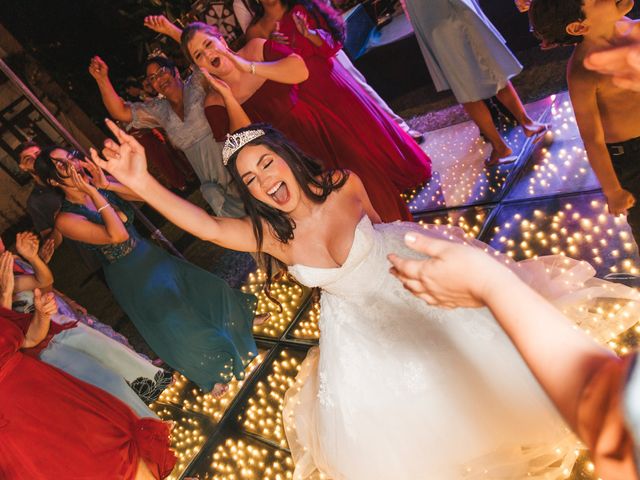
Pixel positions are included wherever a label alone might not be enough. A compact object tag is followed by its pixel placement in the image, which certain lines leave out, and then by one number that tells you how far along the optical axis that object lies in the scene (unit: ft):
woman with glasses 9.87
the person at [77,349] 7.73
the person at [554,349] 1.59
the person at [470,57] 9.44
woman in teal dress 8.28
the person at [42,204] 8.95
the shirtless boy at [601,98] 4.95
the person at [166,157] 12.49
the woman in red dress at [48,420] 6.25
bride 5.24
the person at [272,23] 9.40
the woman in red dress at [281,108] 8.38
